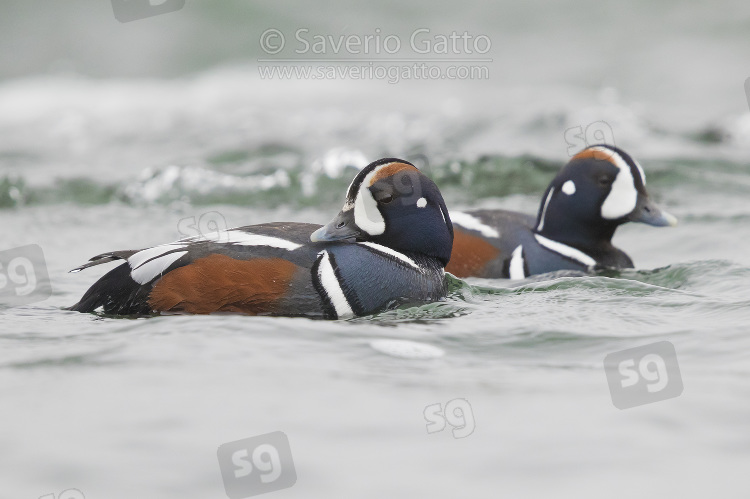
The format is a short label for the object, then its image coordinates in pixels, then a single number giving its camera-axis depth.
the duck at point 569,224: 14.07
